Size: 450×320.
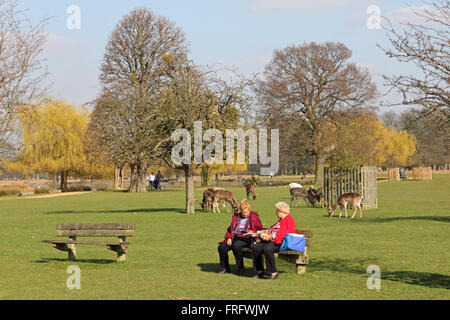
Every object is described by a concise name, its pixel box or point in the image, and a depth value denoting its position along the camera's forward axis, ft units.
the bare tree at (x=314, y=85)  222.28
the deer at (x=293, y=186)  120.31
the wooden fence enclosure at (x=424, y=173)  262.67
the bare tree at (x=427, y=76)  41.73
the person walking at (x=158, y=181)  215.33
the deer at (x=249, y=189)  132.48
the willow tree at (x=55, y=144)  204.74
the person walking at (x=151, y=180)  225.76
